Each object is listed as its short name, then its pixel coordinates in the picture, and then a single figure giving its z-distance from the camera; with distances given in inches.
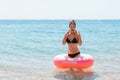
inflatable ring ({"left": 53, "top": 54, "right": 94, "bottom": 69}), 193.1
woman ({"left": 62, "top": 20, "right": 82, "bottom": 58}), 194.4
